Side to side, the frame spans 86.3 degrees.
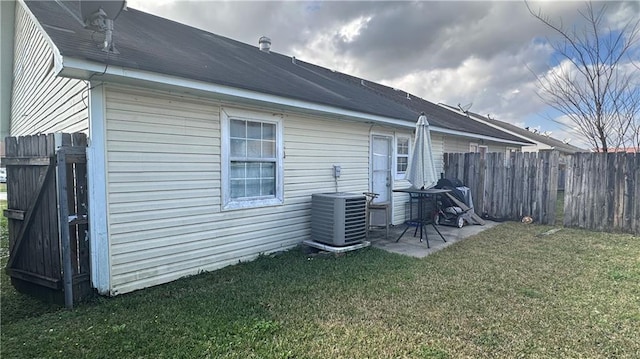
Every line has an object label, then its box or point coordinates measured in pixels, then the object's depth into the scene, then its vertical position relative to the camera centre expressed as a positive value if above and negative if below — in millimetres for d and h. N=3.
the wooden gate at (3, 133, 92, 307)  3578 -654
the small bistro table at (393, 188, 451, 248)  8290 -1104
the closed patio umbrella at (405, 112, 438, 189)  6672 +10
